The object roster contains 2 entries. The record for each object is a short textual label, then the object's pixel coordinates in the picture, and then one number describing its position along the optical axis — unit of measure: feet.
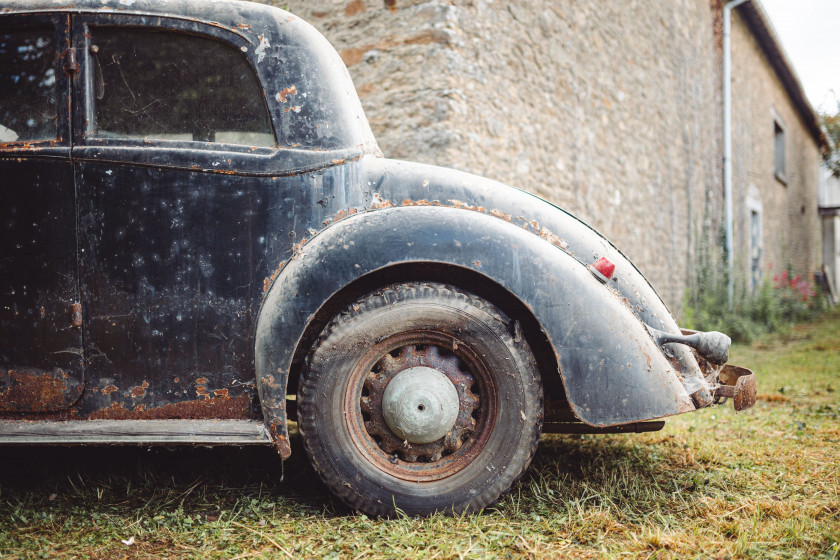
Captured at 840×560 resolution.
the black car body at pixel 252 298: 6.16
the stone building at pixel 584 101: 14.92
